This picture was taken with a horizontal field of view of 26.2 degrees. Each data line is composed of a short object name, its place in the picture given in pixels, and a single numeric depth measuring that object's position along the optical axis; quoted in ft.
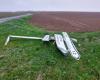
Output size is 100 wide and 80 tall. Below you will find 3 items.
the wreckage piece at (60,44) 23.25
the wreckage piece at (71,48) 23.50
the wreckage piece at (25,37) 30.13
